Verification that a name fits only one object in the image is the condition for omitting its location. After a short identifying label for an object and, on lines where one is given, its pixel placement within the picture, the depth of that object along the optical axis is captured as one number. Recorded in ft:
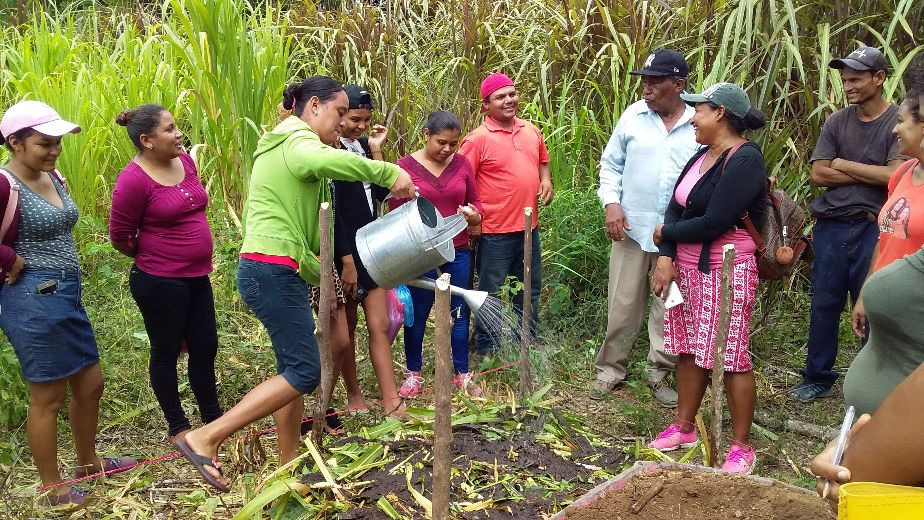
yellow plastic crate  5.29
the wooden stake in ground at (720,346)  11.31
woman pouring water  11.16
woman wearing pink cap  11.48
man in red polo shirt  16.38
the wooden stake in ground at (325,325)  11.41
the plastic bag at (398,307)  14.98
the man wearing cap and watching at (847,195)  14.11
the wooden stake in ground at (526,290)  14.67
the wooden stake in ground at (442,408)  9.12
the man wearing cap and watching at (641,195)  14.82
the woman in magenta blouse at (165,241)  12.48
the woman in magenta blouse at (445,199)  15.20
